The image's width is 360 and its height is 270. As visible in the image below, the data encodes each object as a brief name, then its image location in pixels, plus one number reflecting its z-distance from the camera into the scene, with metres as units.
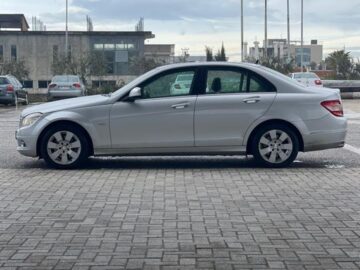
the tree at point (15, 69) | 48.28
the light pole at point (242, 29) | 51.94
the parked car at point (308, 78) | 36.72
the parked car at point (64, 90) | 32.84
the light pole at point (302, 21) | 57.68
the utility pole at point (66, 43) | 56.60
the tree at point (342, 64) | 52.39
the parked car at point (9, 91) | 30.23
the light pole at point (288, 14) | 54.57
